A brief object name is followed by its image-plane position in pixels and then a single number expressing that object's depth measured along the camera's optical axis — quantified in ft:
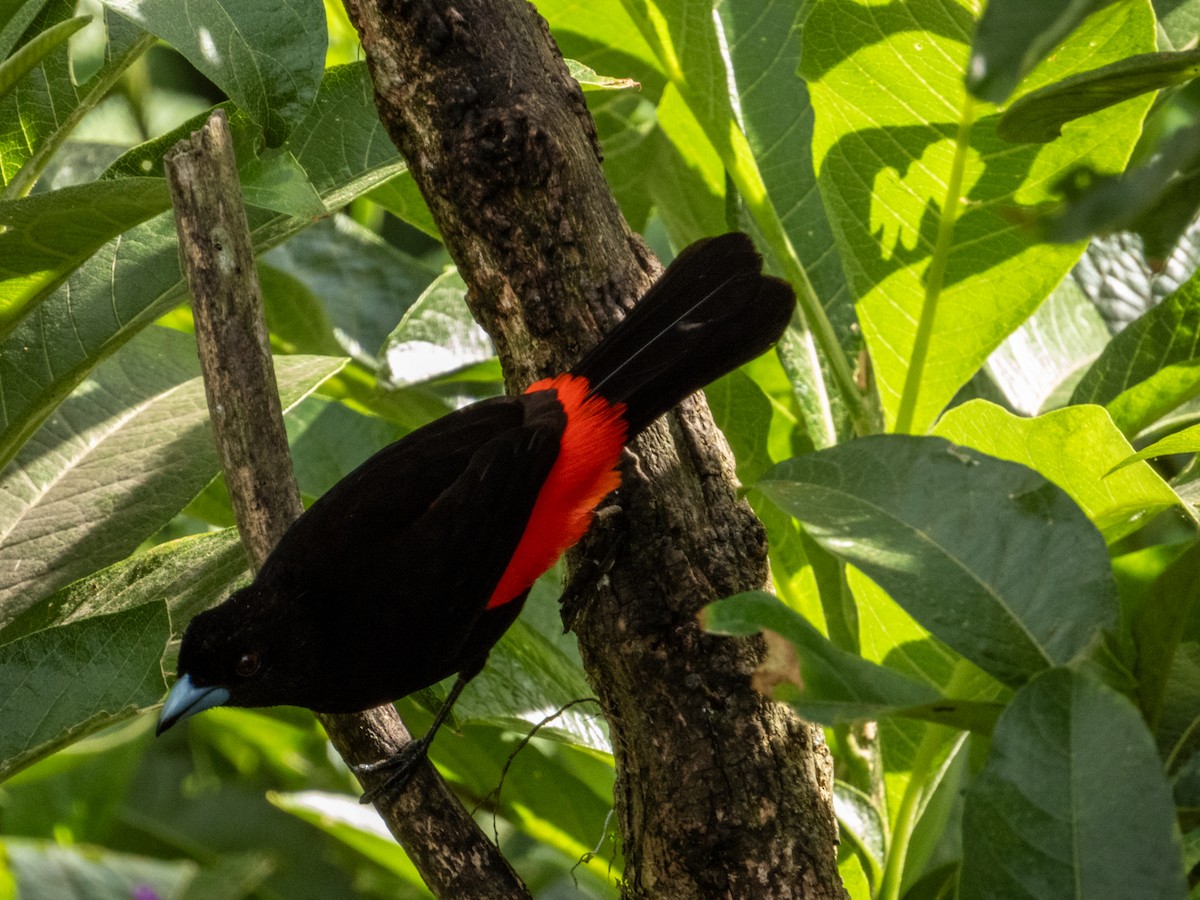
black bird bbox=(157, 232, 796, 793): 7.94
